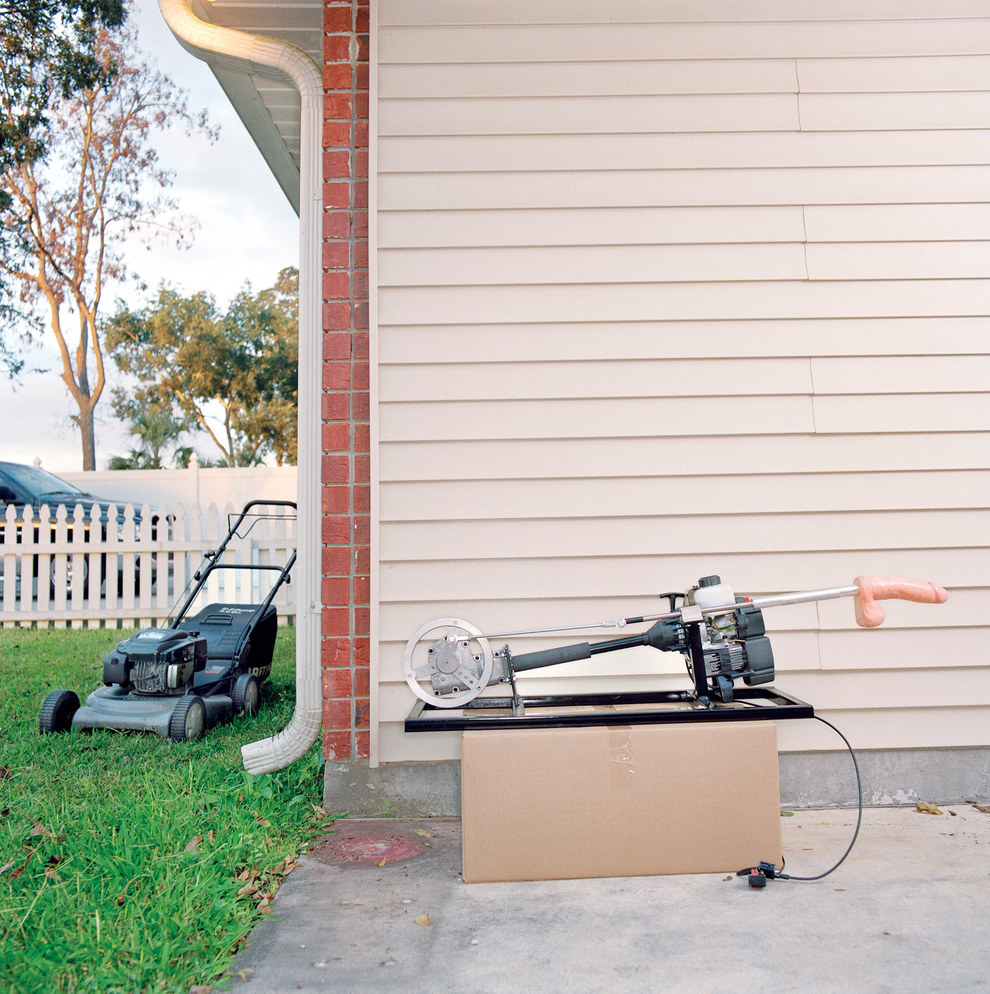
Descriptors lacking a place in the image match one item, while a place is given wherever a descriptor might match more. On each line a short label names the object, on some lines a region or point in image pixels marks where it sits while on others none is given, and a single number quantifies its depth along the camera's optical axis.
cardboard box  2.42
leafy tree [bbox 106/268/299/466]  20.73
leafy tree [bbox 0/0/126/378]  8.91
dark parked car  9.45
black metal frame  2.45
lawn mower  4.09
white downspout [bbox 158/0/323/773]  3.29
